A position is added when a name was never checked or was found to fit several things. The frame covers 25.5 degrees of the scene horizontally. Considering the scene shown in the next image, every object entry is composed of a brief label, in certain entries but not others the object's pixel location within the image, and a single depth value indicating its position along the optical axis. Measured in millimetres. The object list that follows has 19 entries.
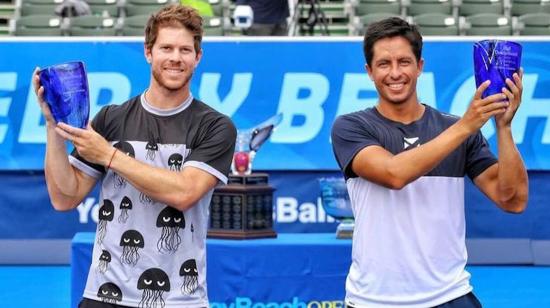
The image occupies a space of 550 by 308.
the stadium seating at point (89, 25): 12495
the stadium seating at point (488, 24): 12641
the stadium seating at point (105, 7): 13477
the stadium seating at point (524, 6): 13477
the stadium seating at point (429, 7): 13438
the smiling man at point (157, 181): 3998
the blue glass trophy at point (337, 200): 7418
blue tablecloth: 7043
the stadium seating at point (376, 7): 13367
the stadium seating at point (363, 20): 12484
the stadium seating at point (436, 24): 12648
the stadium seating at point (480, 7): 13523
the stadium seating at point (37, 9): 13586
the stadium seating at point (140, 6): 13391
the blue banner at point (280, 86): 10297
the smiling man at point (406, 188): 3951
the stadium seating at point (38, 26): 12688
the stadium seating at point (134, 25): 12375
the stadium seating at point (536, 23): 12750
